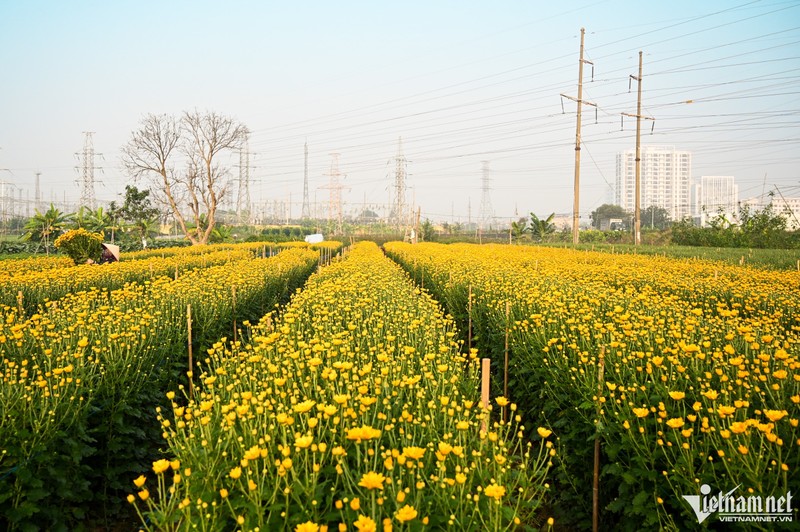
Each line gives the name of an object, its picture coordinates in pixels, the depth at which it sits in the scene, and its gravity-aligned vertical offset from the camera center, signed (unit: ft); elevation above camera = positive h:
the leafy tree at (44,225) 110.73 +3.07
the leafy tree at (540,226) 137.59 +5.22
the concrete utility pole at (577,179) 98.78 +12.27
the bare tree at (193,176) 144.56 +17.98
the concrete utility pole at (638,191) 105.81 +10.87
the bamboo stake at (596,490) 13.75 -6.10
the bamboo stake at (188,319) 22.47 -3.16
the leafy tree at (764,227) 105.98 +4.59
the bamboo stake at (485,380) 13.00 -3.24
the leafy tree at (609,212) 385.77 +25.43
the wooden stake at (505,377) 23.52 -5.57
